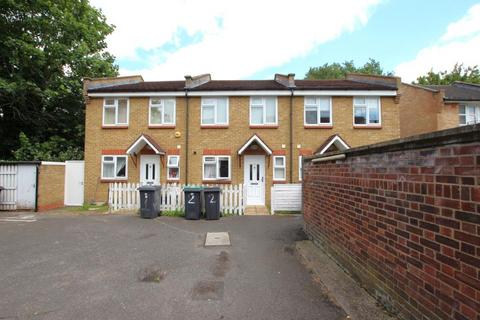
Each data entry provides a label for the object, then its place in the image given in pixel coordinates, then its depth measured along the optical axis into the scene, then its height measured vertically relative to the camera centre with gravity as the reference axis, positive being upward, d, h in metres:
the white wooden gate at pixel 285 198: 11.72 -1.13
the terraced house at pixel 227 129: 14.32 +2.17
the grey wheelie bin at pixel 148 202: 10.32 -1.14
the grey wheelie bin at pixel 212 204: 10.19 -1.20
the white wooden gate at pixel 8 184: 11.74 -0.52
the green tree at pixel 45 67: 17.11 +6.83
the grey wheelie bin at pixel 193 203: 10.16 -1.16
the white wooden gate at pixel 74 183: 14.04 -0.58
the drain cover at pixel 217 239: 6.77 -1.74
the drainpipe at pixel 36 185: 11.78 -0.57
